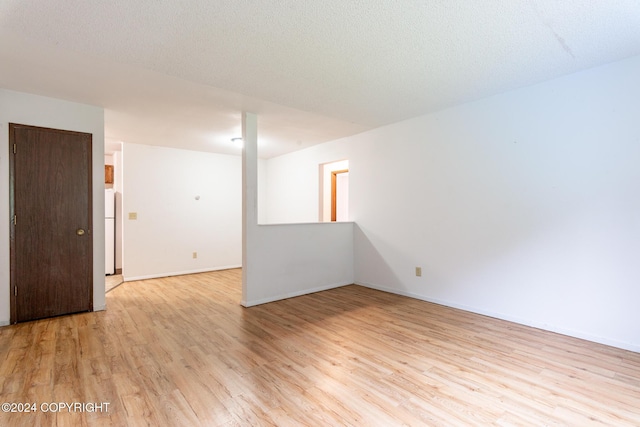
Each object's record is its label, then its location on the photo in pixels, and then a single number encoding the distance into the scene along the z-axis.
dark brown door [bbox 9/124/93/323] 3.20
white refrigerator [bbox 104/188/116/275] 5.80
